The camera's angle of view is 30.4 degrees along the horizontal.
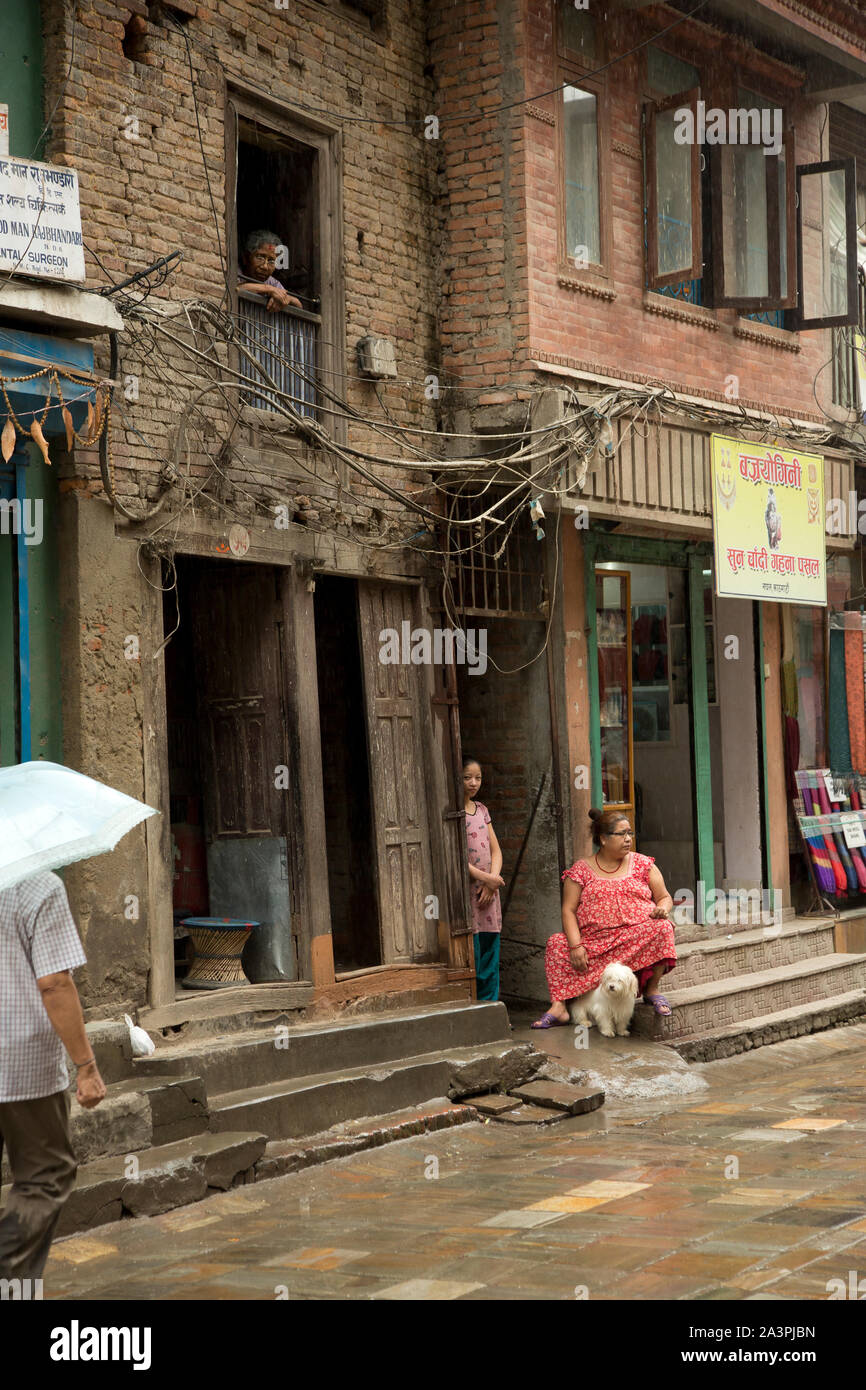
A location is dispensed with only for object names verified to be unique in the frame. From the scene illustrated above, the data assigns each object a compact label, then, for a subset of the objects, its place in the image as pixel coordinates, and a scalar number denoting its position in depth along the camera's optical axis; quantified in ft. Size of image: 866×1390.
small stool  29.81
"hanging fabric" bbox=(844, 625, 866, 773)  49.75
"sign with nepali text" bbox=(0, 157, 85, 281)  23.86
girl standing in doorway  36.32
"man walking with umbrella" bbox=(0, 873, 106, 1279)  16.79
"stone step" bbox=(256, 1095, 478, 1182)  26.00
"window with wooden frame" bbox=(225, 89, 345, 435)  31.94
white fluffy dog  35.19
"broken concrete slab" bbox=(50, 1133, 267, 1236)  22.57
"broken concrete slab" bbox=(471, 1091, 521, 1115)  30.73
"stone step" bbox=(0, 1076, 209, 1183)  23.89
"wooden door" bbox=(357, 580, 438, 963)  33.96
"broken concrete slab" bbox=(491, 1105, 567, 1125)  30.17
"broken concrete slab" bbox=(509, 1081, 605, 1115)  30.83
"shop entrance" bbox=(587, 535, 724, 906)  41.88
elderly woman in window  31.50
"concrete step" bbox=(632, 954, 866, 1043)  37.04
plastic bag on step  26.45
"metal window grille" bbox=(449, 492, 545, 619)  36.45
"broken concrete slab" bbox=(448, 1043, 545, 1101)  31.24
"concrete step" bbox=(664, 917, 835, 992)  40.81
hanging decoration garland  23.40
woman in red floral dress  35.78
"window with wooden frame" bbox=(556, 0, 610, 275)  37.73
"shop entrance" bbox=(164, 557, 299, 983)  31.48
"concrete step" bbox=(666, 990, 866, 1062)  36.63
